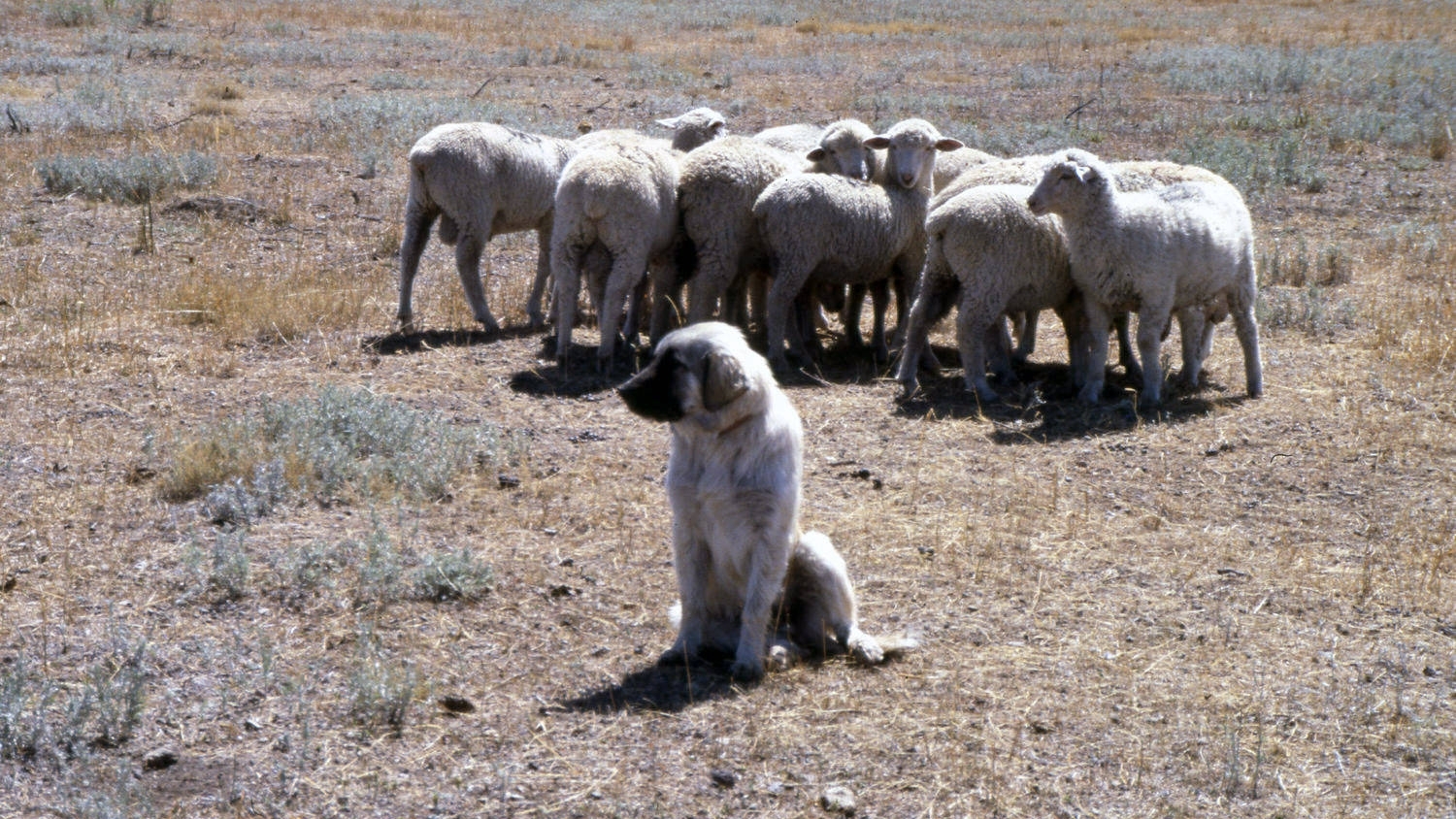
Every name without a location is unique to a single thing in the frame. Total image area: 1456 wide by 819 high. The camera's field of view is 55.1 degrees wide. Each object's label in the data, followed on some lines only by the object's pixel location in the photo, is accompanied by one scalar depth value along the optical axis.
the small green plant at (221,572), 6.23
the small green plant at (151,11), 31.52
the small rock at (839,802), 4.67
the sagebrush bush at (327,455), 7.50
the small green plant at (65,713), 4.90
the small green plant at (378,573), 6.29
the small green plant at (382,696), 5.17
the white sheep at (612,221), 10.22
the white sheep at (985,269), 9.93
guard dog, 5.30
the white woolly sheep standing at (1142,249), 9.65
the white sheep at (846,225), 10.65
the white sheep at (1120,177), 10.69
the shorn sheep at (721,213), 10.82
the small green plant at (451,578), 6.36
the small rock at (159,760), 4.86
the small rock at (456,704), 5.35
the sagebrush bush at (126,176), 14.70
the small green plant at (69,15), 31.17
